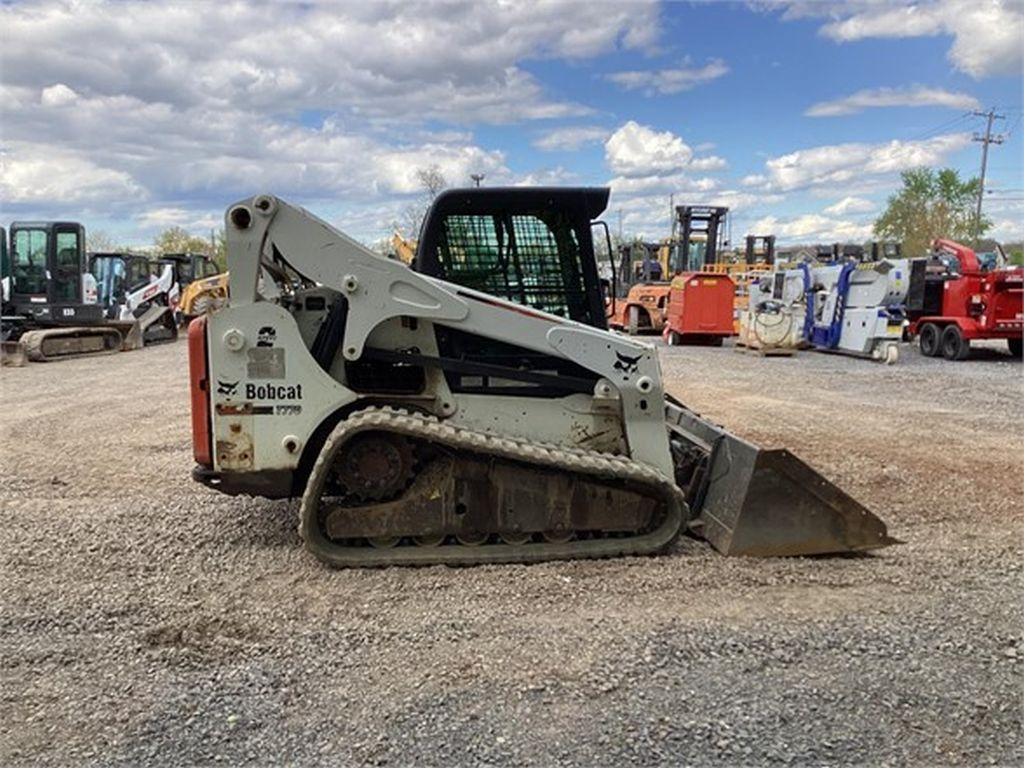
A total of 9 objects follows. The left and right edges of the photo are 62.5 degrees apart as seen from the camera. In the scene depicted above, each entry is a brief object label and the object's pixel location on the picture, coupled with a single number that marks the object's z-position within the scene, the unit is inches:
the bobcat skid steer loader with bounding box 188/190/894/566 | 170.7
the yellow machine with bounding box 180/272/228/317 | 890.7
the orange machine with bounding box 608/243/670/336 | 842.2
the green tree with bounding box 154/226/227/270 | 2248.0
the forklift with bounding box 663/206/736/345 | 717.3
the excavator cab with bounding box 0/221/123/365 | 698.8
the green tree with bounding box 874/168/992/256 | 2198.6
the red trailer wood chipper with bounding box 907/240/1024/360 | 608.4
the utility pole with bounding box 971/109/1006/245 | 2053.4
